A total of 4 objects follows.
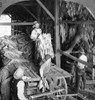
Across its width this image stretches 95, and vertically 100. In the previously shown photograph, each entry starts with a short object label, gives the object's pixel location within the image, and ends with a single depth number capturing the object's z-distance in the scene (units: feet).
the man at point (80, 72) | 21.21
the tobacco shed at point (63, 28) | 22.39
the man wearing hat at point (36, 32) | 21.14
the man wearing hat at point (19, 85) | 16.16
